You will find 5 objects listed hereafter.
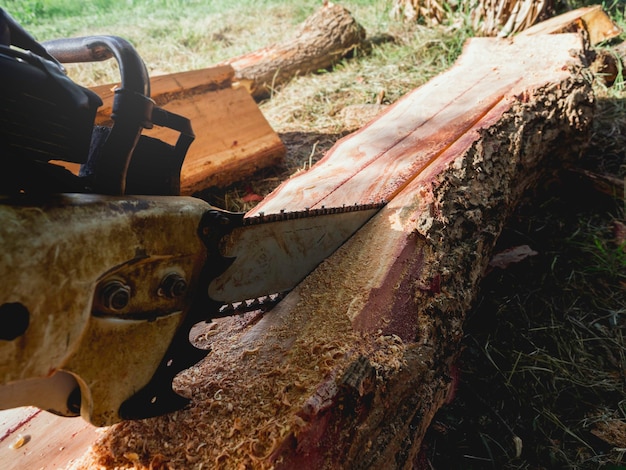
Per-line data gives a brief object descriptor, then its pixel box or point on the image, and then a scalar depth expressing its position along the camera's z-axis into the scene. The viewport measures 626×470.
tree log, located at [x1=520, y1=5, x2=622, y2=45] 1.03
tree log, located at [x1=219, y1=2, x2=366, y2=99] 1.43
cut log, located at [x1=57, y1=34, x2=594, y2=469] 0.35
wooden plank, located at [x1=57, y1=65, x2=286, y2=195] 0.93
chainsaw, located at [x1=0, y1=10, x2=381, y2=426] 0.28
